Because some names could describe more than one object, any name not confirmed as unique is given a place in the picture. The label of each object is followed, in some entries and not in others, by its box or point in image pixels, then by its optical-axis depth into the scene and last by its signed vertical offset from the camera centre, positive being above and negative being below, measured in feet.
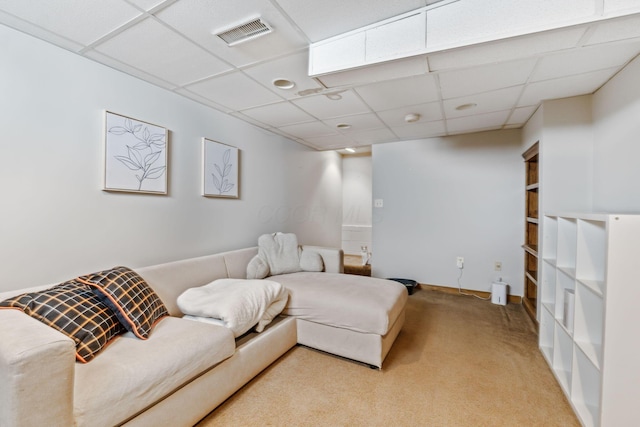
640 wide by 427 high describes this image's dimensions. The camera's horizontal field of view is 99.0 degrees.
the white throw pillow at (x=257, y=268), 9.17 -1.98
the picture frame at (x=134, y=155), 6.61 +1.37
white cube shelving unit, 4.33 -1.93
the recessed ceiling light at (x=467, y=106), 8.74 +3.53
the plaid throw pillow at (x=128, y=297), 4.97 -1.73
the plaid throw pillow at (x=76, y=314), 4.27 -1.77
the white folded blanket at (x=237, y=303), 5.95 -2.15
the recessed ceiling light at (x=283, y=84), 7.35 +3.49
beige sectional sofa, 3.06 -2.36
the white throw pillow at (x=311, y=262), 10.27 -1.91
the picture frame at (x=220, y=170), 9.10 +1.41
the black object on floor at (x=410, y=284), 12.58 -3.32
